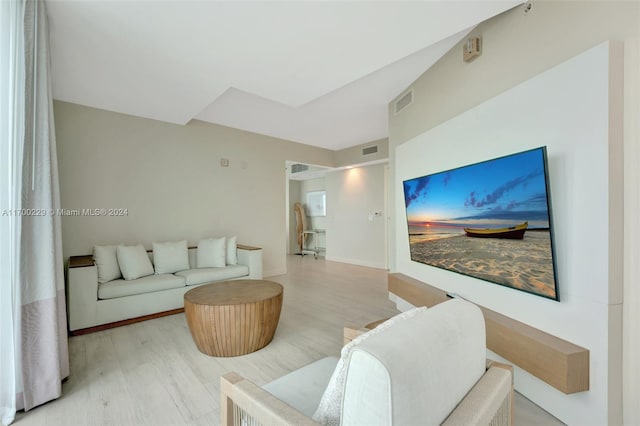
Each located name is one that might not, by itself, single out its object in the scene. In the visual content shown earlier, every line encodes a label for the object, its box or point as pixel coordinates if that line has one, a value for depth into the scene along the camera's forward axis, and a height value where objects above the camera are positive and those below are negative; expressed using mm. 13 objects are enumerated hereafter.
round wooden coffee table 2438 -957
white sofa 2977 -912
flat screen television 1697 -124
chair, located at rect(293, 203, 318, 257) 8859 -644
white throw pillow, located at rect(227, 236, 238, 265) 4414 -639
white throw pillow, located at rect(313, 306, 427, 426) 930 -621
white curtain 1715 -27
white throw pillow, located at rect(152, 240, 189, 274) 3824 -607
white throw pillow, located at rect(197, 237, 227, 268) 4184 -620
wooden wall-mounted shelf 1496 -860
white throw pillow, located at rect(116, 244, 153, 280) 3475 -608
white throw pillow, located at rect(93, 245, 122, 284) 3326 -580
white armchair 662 -481
